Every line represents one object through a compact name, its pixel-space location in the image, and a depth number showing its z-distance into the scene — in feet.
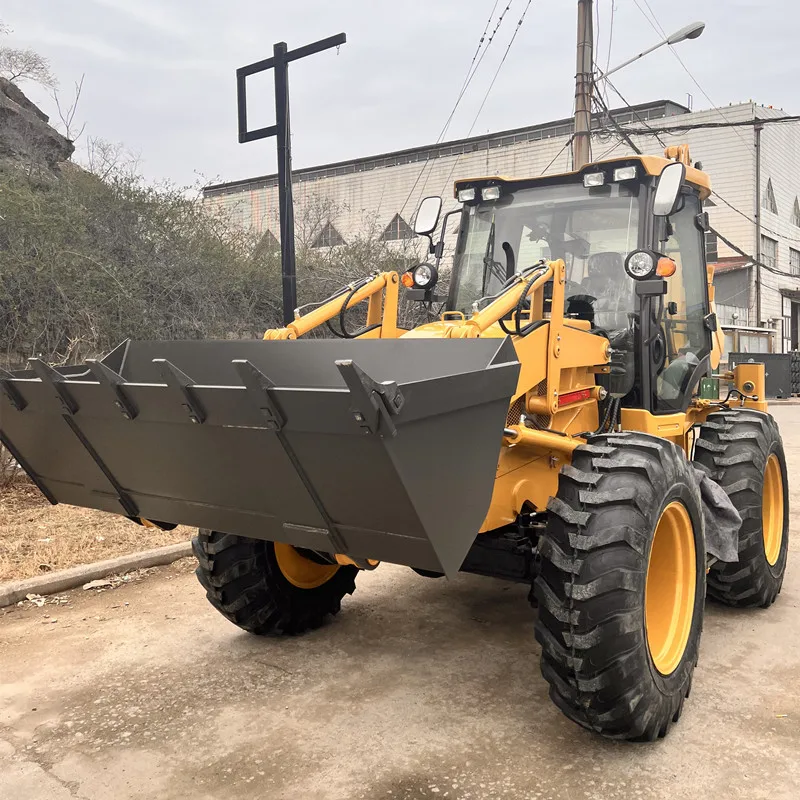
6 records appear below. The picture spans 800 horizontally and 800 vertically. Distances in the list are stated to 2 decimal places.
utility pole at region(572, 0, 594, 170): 42.37
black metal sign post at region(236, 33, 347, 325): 22.38
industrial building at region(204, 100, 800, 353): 82.43
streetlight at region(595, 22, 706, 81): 42.27
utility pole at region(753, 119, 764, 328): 81.82
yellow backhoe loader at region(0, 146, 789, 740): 8.46
